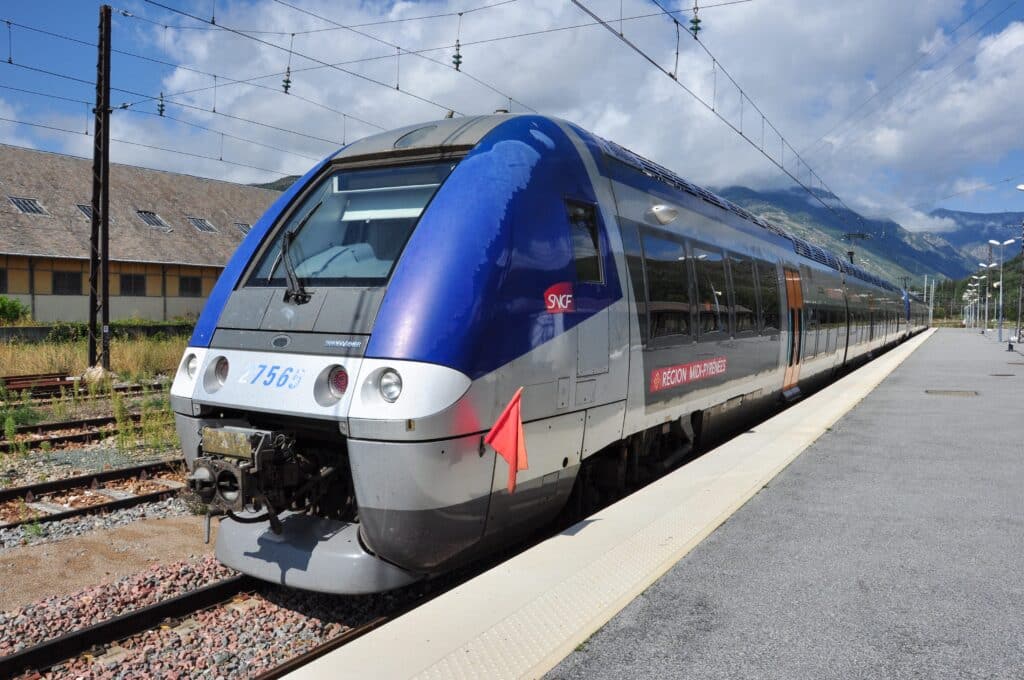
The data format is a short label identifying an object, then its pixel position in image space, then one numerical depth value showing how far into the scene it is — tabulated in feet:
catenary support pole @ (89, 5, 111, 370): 61.36
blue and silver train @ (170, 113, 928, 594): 14.06
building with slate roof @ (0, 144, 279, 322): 101.40
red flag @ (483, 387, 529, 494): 14.90
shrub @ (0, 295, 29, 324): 89.86
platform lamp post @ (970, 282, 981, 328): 334.85
